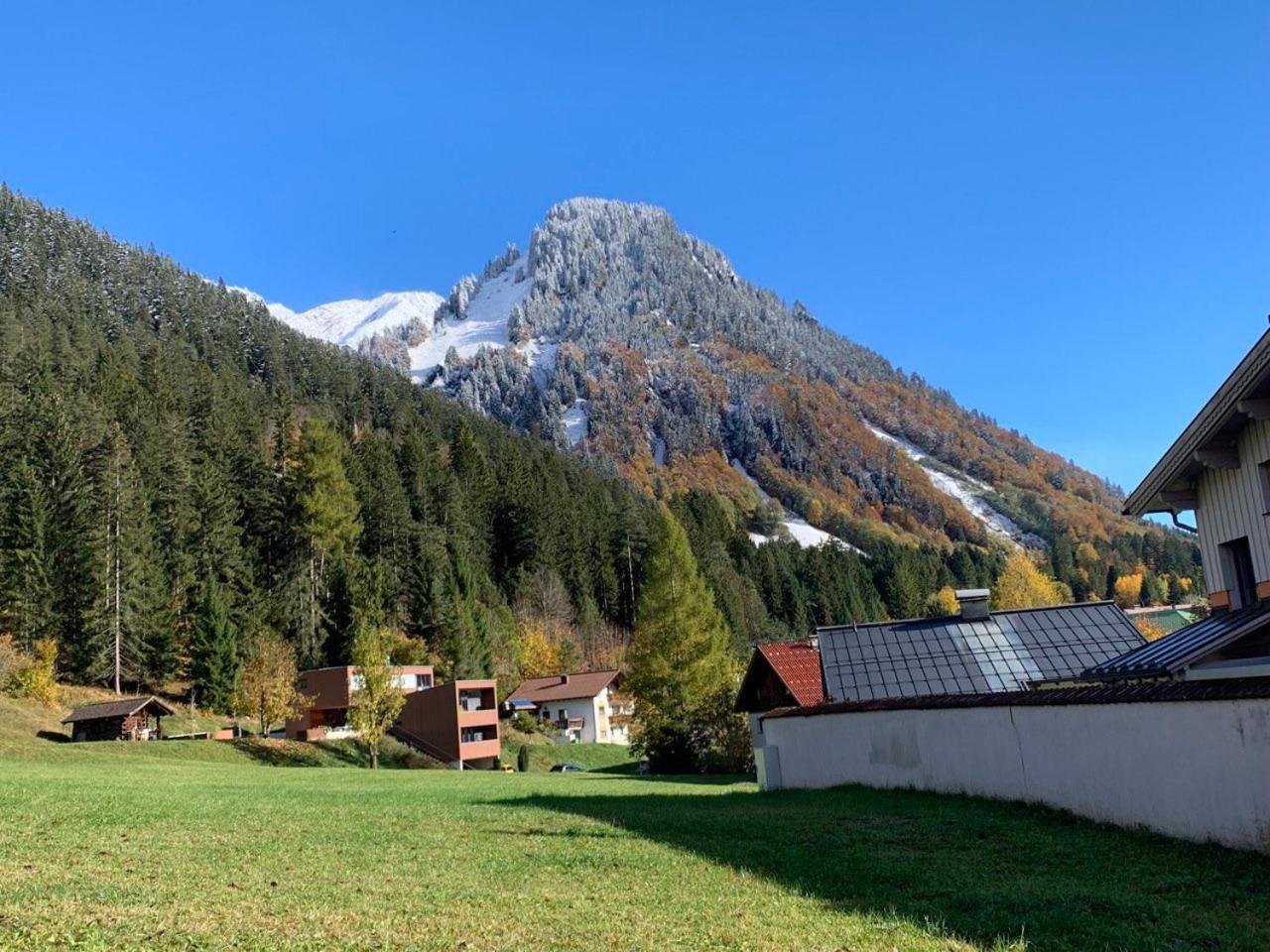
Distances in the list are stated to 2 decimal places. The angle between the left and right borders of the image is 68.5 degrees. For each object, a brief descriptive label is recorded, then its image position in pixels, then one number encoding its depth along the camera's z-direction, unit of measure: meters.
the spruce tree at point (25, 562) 54.66
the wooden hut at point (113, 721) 46.34
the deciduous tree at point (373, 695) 49.16
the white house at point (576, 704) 76.94
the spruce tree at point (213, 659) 58.50
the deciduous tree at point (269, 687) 57.72
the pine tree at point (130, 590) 57.47
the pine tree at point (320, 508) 75.19
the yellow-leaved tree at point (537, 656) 84.75
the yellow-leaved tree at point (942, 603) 128.38
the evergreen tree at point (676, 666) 45.72
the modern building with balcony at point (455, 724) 58.97
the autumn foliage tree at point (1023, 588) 107.00
